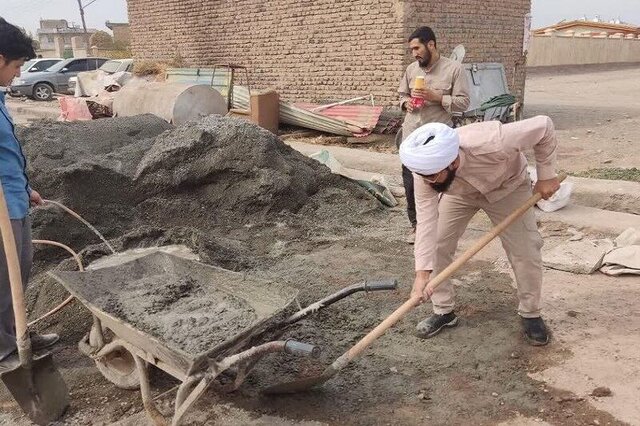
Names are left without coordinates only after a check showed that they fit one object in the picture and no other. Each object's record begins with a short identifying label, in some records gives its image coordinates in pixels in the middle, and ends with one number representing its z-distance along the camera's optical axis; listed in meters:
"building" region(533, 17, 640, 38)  38.88
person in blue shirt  2.79
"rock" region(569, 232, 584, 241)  5.11
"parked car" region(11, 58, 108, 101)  20.72
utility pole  39.53
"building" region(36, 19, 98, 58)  42.06
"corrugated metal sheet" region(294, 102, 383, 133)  9.93
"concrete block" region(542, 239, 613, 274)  4.43
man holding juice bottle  4.56
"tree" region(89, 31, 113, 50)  35.53
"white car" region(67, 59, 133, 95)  17.72
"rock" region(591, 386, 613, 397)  2.87
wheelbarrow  2.40
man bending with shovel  2.78
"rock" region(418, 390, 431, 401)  2.93
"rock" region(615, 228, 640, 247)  4.71
